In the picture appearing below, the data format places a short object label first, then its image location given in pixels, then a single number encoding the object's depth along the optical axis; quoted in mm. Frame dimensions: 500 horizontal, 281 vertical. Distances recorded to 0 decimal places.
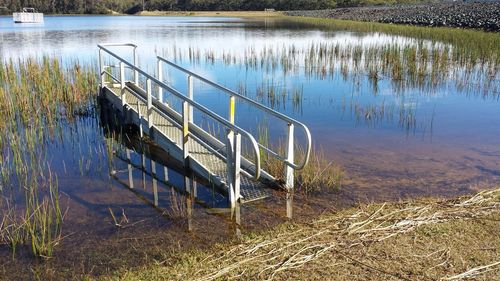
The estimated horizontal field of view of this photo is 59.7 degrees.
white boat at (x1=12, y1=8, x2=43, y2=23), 53594
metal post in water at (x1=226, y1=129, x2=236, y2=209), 5723
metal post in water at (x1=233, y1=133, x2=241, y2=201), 5594
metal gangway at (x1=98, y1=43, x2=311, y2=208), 5776
